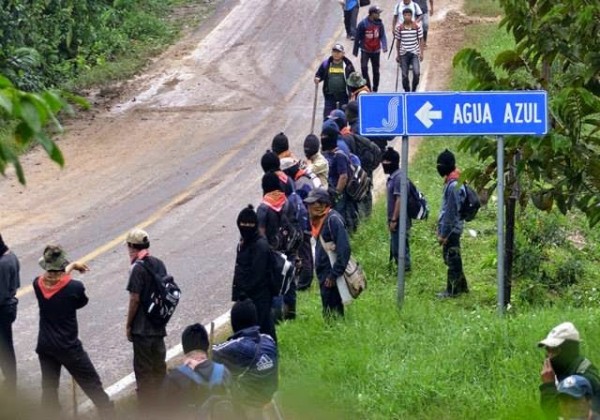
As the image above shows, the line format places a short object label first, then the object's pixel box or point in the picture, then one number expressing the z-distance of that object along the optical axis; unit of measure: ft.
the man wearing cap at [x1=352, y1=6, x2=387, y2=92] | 134.59
